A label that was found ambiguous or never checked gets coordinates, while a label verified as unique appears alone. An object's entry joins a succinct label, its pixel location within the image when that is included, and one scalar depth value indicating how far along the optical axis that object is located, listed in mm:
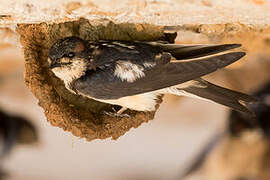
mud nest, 3287
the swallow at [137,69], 3256
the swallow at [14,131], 3574
